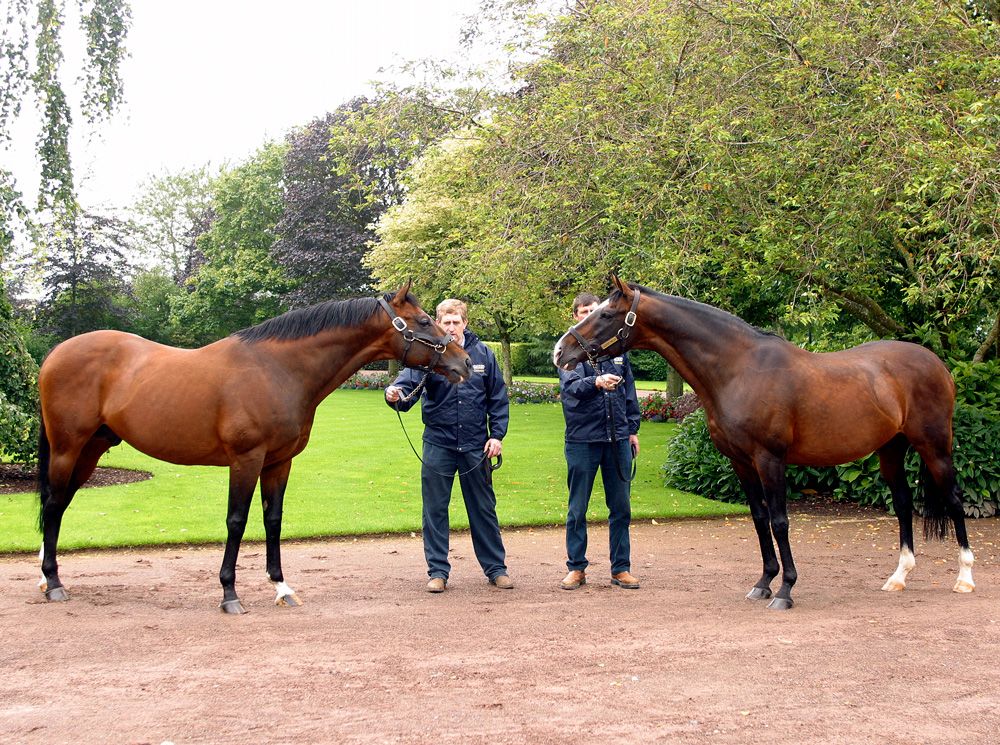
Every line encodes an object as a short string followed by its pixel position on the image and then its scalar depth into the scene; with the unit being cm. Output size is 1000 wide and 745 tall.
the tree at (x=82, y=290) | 3460
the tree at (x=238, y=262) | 3938
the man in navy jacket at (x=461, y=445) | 610
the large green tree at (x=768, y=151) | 741
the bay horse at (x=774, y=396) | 570
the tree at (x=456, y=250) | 1033
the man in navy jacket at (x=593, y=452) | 607
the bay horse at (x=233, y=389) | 554
